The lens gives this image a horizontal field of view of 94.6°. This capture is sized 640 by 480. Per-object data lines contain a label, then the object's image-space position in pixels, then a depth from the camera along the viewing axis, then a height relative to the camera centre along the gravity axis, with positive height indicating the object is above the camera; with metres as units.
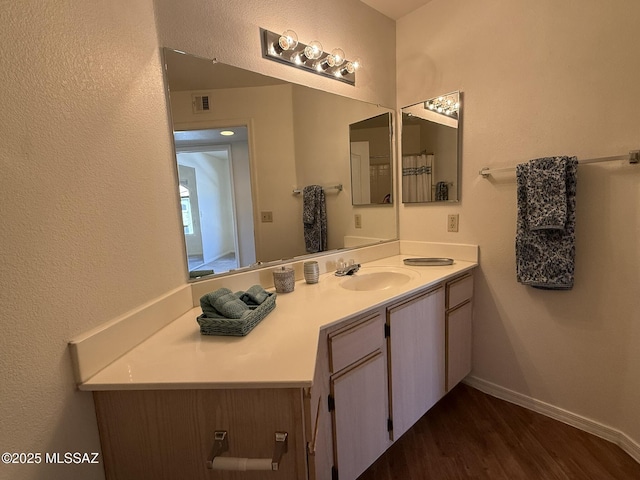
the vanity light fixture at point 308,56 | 1.44 +0.79
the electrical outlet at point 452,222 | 1.92 -0.16
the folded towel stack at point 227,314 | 0.96 -0.36
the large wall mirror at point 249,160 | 1.24 +0.23
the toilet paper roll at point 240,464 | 0.72 -0.62
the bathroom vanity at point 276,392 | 0.74 -0.54
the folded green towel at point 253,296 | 1.13 -0.35
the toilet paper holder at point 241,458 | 0.72 -0.61
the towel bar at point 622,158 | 1.28 +0.14
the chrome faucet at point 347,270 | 1.70 -0.39
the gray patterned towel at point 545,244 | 1.40 -0.26
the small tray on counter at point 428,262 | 1.84 -0.40
